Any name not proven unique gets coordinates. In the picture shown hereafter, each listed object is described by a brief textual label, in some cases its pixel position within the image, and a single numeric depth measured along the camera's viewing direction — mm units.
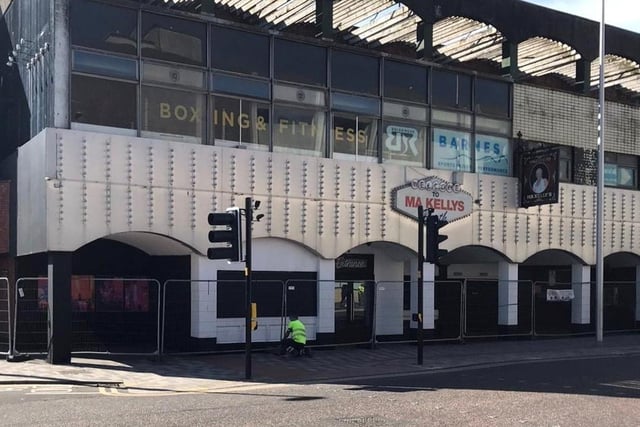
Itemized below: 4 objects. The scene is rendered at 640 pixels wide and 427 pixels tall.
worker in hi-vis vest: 17547
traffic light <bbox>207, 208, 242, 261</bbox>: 13883
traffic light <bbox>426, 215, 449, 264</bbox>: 16484
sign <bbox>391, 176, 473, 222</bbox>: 20984
